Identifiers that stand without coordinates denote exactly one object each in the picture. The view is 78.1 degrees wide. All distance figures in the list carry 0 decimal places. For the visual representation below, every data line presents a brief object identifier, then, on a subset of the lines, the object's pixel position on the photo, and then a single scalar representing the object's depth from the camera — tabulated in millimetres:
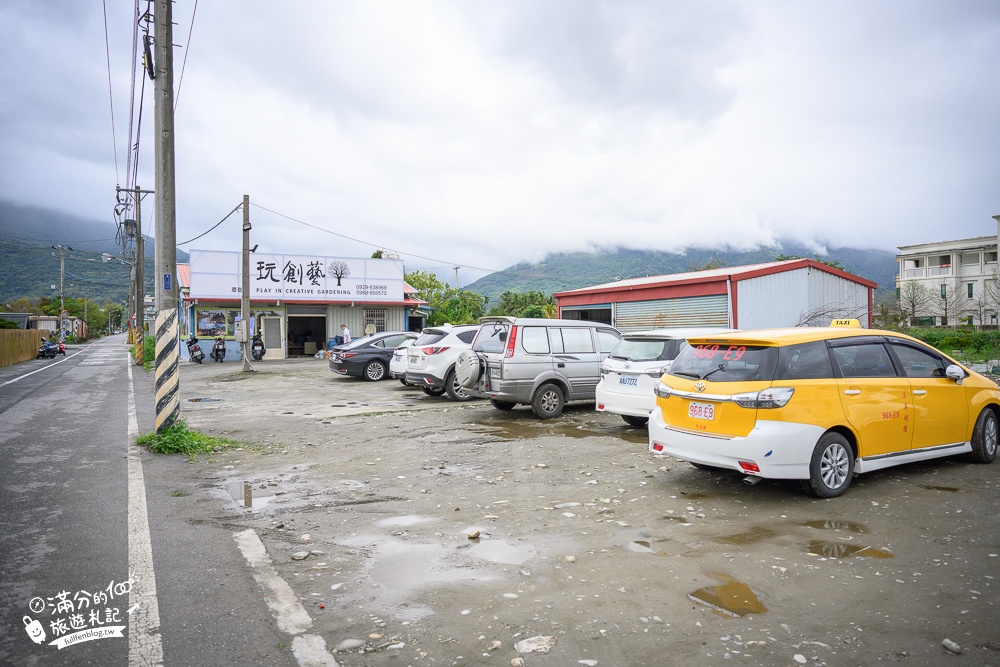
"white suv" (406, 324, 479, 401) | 14477
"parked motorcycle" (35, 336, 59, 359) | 40469
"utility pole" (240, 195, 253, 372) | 23312
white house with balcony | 56875
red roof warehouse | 17094
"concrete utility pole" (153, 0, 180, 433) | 9430
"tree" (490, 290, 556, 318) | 55812
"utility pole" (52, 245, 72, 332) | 72188
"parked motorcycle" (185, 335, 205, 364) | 29562
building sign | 30562
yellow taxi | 5645
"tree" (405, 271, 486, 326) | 51969
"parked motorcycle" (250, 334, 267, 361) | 31062
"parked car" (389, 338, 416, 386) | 16609
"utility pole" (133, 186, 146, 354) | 37625
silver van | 11180
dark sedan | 19812
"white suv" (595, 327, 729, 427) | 9438
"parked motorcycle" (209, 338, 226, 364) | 30484
